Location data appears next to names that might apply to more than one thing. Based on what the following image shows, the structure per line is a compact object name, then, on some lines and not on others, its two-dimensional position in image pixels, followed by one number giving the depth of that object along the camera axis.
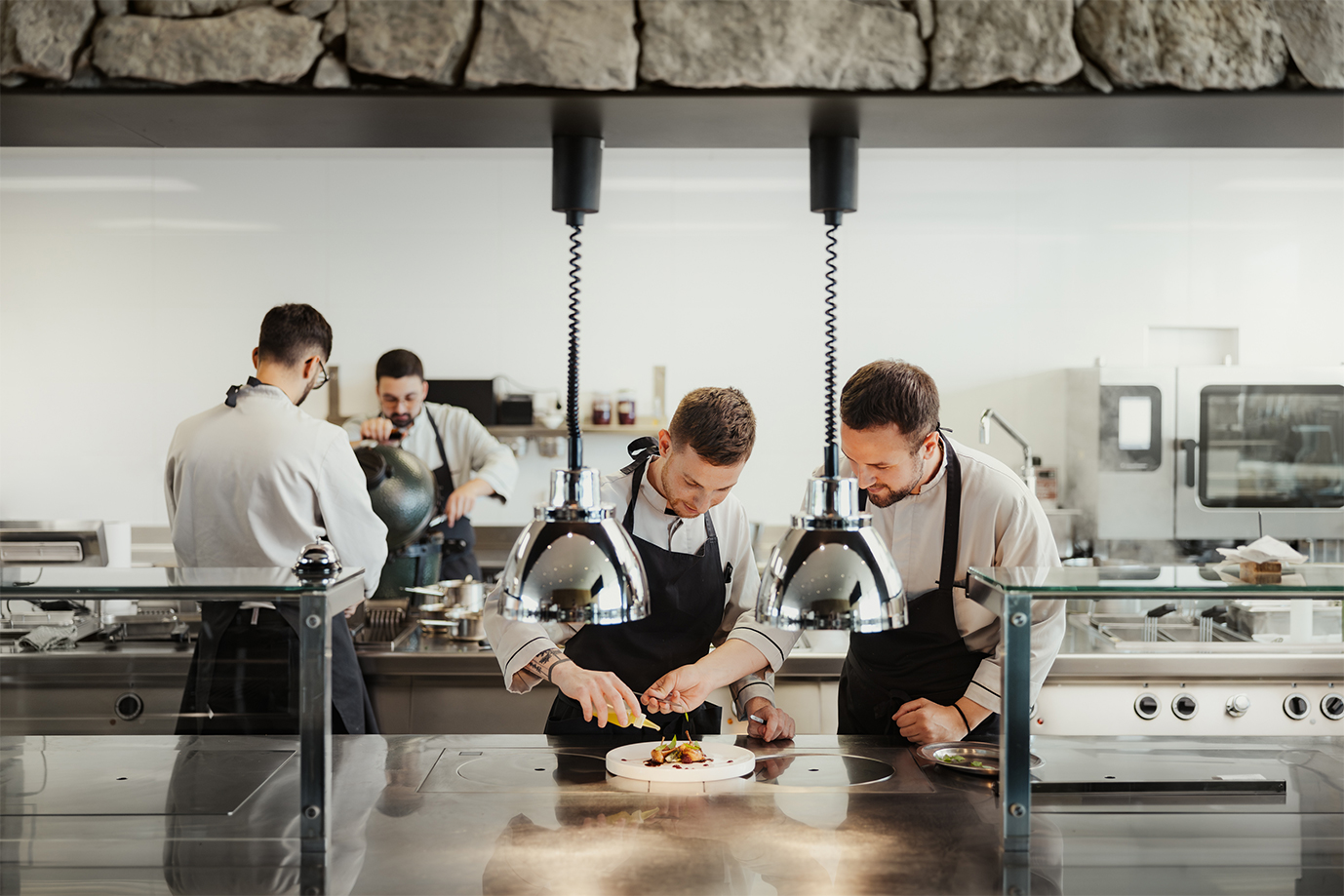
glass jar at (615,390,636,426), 4.98
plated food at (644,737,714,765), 1.83
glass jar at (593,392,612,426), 5.00
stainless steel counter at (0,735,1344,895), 1.45
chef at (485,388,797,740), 2.14
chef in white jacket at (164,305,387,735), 2.81
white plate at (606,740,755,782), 1.79
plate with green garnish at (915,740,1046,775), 1.84
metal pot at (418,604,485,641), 3.26
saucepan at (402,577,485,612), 3.46
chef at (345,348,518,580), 4.21
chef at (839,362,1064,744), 2.14
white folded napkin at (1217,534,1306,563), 2.17
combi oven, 4.71
